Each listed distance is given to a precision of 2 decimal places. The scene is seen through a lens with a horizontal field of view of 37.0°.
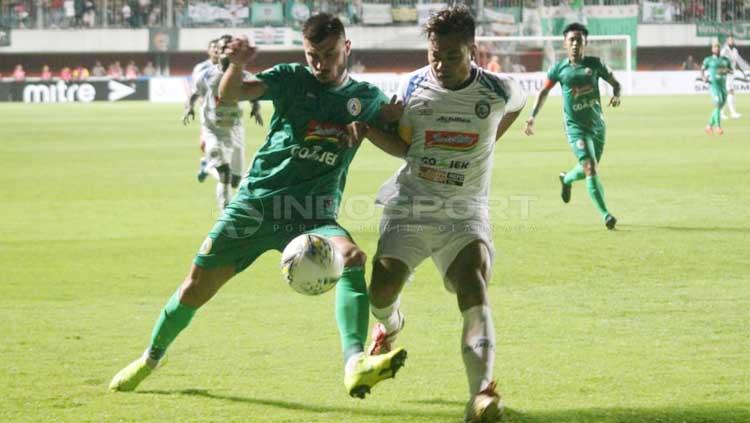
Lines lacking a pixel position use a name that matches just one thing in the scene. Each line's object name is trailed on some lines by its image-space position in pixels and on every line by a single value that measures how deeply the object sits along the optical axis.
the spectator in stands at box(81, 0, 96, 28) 56.06
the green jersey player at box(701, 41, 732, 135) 28.59
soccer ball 5.71
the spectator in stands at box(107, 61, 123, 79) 53.71
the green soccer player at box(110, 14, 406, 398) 6.14
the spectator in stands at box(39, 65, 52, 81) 50.62
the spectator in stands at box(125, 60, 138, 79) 53.16
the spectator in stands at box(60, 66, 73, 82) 50.89
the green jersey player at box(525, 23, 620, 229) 14.05
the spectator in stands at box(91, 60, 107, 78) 54.41
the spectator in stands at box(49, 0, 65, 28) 55.81
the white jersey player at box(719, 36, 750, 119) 35.50
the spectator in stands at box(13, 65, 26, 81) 53.19
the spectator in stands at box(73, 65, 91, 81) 54.23
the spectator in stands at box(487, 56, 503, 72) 43.53
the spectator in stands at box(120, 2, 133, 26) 56.06
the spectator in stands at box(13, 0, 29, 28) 55.59
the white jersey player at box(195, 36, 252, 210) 15.43
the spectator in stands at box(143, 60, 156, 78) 54.66
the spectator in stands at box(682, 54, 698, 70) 54.16
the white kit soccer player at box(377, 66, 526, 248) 6.18
